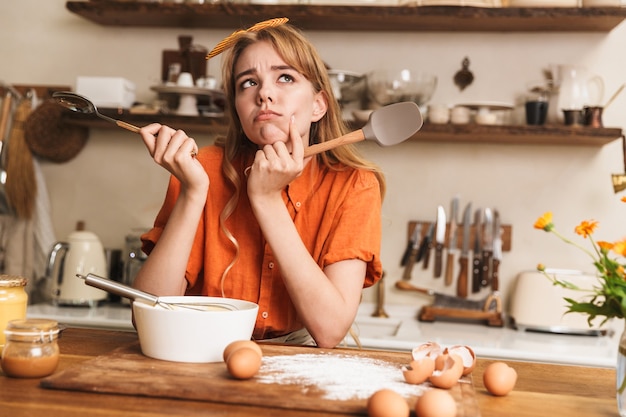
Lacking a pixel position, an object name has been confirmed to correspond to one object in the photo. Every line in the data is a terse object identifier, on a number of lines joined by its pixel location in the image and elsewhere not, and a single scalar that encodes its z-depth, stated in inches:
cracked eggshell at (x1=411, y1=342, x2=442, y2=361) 38.1
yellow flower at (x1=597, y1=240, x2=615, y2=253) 34.7
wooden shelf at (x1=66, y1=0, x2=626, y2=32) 92.7
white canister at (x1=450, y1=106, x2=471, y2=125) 95.7
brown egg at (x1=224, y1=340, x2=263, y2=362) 37.6
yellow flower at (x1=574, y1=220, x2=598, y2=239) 37.0
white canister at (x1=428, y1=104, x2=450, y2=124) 95.7
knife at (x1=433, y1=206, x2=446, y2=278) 101.3
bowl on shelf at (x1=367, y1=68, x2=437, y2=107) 96.3
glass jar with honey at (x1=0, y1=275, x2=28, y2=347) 40.5
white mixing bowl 39.1
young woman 51.2
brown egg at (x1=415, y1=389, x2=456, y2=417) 31.4
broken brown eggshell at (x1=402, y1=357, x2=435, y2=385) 36.5
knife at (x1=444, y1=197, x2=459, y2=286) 101.2
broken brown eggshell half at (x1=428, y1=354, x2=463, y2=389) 36.2
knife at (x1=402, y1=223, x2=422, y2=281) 102.1
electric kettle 96.7
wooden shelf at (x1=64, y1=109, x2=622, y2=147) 92.0
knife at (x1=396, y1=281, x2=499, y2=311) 98.7
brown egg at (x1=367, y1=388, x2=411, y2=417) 31.2
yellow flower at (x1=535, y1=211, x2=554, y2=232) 36.9
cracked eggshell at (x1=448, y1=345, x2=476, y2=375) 39.6
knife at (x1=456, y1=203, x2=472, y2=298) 100.8
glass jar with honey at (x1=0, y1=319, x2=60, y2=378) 36.4
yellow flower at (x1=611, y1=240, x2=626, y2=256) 34.2
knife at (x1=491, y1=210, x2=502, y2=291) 99.7
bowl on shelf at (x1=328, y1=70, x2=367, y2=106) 96.7
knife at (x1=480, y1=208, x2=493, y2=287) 100.0
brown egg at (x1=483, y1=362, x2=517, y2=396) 37.6
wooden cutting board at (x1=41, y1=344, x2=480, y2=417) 33.4
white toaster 90.9
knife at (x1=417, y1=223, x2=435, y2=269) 102.1
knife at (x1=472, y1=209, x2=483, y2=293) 100.3
